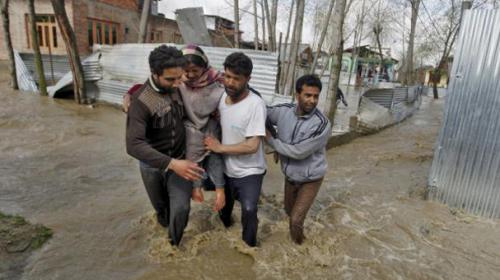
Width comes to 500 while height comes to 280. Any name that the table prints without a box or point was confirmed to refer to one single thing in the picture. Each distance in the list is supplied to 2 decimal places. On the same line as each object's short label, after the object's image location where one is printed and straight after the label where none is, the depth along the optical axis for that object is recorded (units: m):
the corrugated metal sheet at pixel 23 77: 12.48
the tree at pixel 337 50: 6.52
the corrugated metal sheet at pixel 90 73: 11.43
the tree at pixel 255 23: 10.68
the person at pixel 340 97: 8.51
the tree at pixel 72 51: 9.89
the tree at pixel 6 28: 11.92
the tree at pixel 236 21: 10.31
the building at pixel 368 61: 38.17
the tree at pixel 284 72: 9.09
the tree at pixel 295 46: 8.78
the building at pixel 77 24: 19.28
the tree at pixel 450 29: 22.06
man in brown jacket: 2.38
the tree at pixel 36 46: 11.40
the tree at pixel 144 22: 11.80
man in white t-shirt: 2.62
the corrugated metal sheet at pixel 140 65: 7.29
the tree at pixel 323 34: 9.37
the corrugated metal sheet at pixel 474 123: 3.98
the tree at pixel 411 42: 20.68
